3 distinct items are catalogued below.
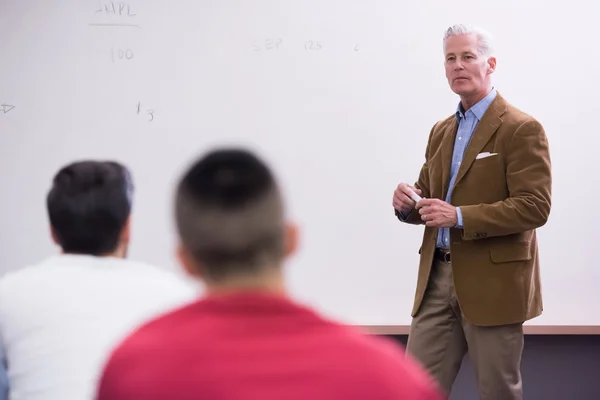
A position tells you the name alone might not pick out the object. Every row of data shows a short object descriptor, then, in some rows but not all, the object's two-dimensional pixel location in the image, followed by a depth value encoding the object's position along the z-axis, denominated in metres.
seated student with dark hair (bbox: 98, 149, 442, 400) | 3.71
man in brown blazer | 6.52
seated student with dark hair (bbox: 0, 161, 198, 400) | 5.44
